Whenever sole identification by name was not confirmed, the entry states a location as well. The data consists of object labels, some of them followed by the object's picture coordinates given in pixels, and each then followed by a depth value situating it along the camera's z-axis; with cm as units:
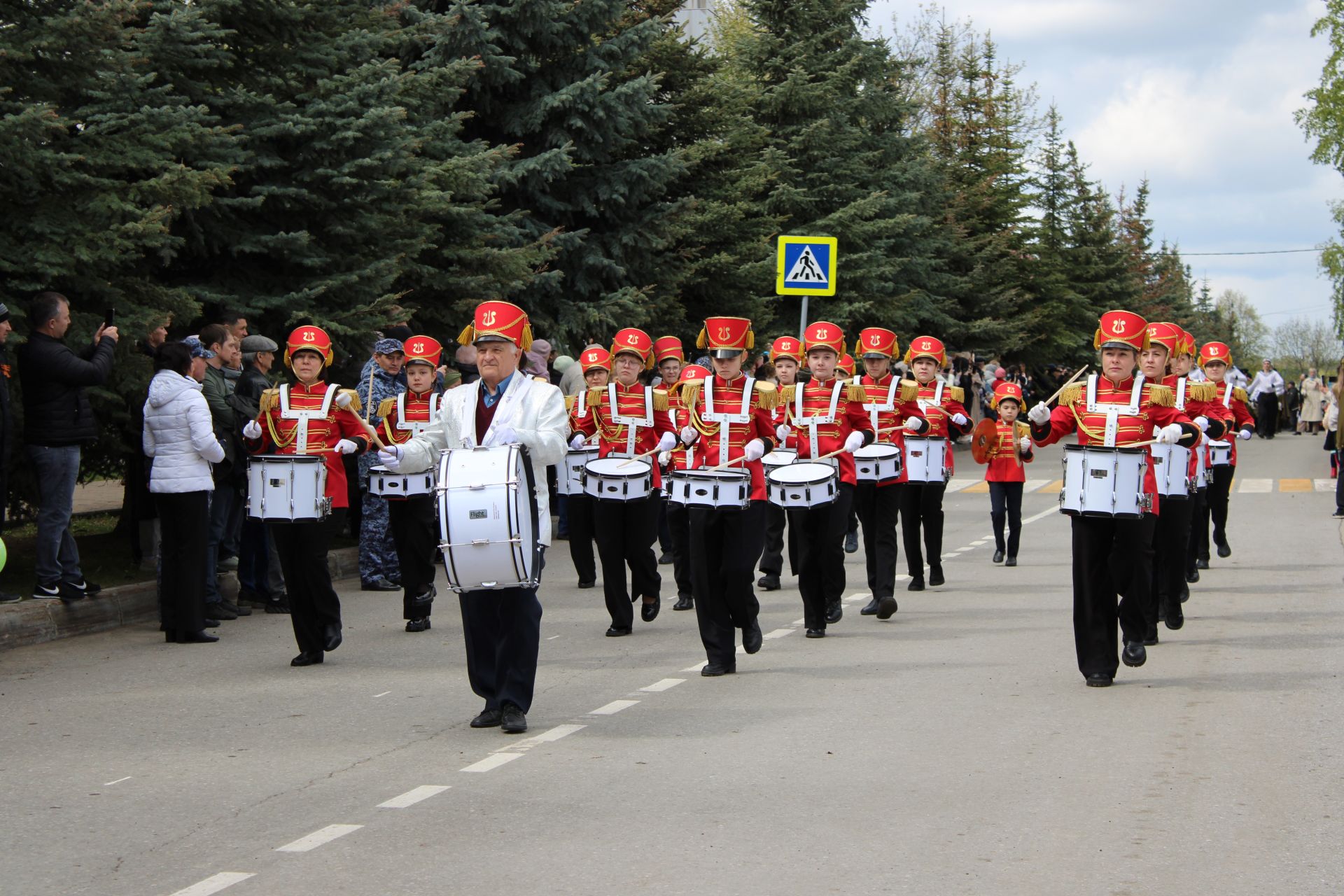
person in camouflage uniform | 1501
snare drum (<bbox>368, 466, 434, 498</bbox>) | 1345
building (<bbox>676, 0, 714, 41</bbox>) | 7662
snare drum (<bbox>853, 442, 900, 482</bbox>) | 1437
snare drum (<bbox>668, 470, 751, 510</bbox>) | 1121
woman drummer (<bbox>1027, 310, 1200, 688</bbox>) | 1040
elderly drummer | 909
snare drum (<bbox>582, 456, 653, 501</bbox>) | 1315
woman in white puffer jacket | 1262
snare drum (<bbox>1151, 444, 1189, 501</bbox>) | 1205
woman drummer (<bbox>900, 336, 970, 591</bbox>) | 1588
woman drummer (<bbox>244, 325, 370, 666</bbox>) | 1148
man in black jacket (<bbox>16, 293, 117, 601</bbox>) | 1257
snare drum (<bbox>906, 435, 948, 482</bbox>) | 1578
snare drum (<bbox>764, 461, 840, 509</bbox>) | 1222
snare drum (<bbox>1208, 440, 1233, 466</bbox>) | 1658
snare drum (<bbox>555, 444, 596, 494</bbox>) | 1465
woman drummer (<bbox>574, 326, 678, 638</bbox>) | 1334
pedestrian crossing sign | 2342
